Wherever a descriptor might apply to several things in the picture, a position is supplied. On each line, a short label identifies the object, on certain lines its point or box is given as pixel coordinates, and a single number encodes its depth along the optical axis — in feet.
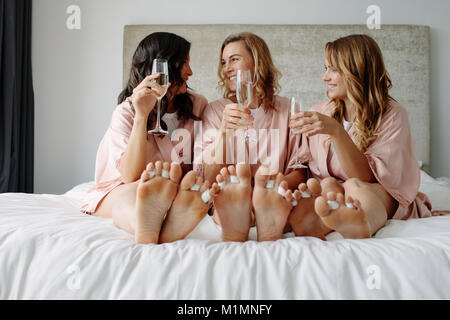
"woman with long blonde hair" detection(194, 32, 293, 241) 4.83
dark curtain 9.64
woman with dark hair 3.39
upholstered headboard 10.34
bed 2.72
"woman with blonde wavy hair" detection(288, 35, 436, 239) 3.51
